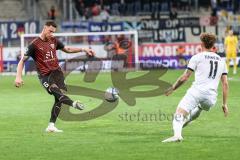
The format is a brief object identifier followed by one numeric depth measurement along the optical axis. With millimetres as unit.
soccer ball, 21312
